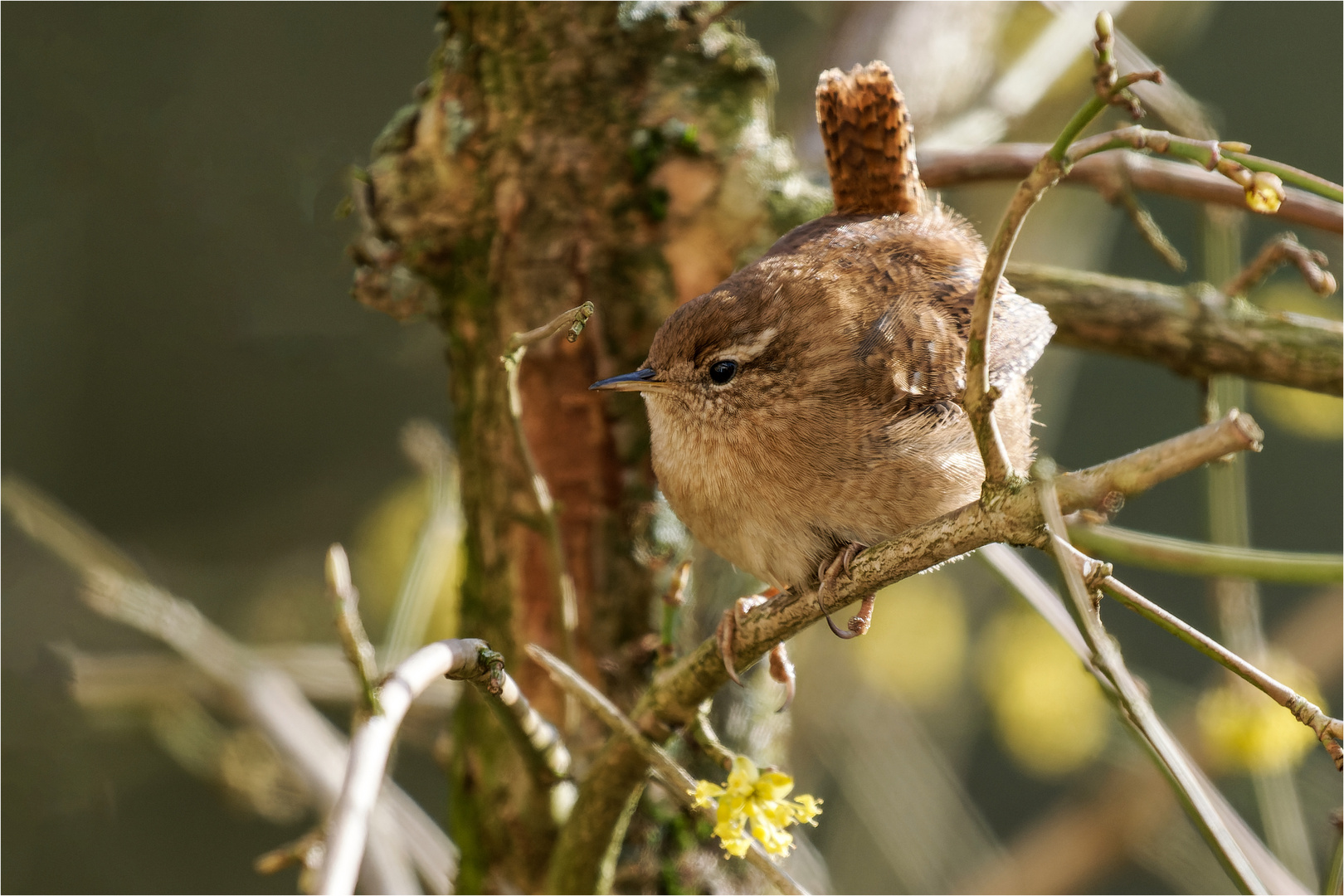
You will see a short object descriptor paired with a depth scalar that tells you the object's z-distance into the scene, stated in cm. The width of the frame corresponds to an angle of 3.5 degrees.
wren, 351
